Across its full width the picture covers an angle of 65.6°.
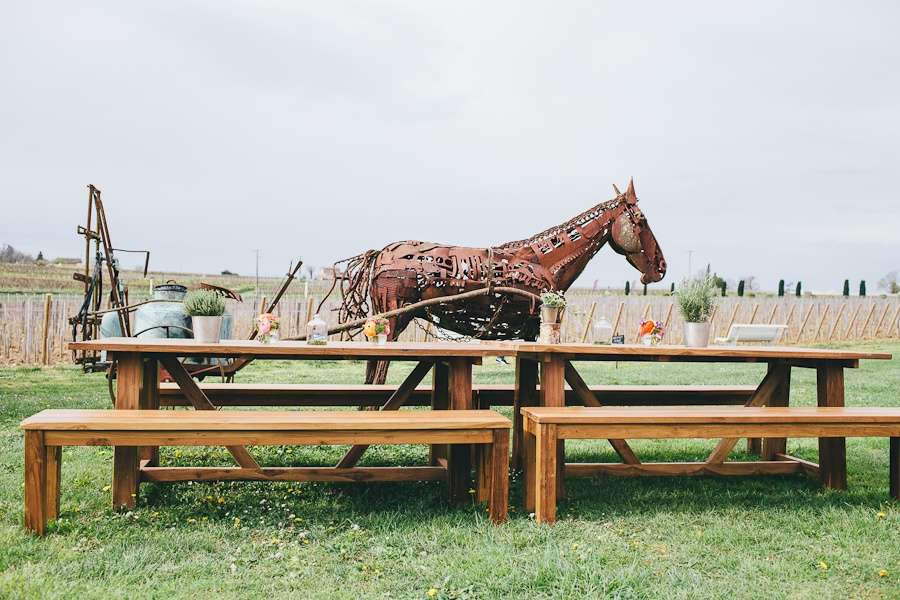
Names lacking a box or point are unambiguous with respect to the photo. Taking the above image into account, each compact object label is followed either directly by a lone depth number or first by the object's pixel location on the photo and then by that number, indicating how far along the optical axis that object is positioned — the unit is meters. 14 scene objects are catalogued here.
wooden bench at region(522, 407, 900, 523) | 3.73
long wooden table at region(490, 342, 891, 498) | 4.27
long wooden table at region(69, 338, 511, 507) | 3.91
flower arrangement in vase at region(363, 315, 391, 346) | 4.63
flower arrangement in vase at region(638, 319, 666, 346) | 4.84
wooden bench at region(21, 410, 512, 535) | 3.40
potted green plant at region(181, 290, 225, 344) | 4.10
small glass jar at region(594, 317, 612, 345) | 4.76
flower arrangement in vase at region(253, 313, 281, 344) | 4.56
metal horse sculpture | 6.14
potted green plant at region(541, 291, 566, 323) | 4.74
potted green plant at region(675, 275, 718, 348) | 4.68
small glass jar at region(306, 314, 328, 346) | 4.27
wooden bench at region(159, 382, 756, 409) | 5.00
